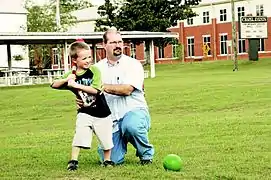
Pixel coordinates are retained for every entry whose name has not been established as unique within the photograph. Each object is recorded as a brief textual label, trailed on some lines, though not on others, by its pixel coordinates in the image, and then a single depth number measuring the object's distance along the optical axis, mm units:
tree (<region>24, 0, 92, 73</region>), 66250
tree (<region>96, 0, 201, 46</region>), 65500
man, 9047
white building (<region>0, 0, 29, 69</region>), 68688
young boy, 8625
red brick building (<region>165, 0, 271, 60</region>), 72500
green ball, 8336
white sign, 61906
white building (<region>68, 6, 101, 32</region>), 87188
